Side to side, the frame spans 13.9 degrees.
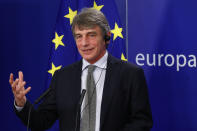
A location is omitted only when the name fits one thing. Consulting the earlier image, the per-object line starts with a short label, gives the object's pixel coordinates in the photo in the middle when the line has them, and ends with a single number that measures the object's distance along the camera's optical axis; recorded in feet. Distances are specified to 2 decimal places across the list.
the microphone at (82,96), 12.20
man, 12.63
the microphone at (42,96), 12.15
